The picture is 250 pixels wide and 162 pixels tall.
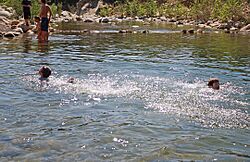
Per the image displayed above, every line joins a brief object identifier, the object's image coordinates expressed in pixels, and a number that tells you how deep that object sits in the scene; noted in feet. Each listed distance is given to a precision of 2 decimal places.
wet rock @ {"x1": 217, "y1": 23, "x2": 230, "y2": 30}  107.53
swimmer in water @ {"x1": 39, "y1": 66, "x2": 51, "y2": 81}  35.35
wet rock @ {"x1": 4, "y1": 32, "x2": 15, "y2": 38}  70.49
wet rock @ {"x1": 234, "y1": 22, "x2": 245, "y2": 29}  108.27
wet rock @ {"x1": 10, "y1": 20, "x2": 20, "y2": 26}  85.56
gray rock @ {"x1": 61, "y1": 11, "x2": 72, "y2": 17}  159.06
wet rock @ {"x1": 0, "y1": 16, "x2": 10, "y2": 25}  82.53
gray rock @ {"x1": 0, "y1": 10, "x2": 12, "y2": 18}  97.17
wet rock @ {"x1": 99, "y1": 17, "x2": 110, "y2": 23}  136.81
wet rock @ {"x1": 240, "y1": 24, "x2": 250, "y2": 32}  100.27
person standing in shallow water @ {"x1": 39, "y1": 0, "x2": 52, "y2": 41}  63.10
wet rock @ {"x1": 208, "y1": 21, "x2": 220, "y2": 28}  113.80
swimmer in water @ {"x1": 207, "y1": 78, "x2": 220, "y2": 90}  32.04
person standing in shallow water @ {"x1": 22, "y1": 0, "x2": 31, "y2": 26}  80.18
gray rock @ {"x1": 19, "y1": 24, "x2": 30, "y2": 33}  79.46
